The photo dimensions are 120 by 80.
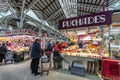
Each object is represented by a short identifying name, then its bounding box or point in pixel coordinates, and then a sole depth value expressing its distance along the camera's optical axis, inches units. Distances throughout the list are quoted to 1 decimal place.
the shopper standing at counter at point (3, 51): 140.9
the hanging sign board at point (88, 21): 79.4
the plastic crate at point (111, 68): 67.6
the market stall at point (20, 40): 154.4
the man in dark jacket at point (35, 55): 89.5
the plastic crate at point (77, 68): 91.8
